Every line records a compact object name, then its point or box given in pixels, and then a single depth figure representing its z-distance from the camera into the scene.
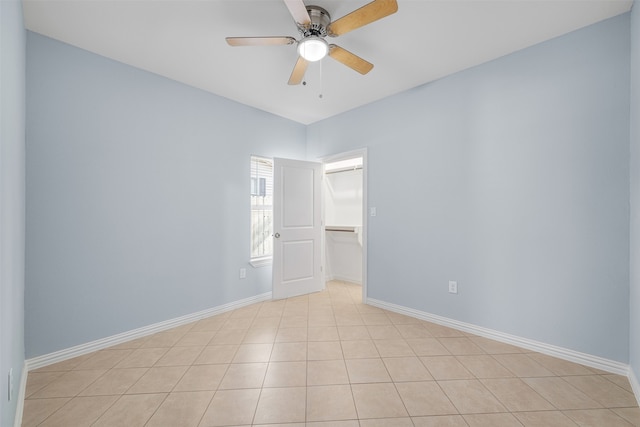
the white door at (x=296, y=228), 3.71
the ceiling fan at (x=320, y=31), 1.58
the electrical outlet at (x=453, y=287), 2.78
